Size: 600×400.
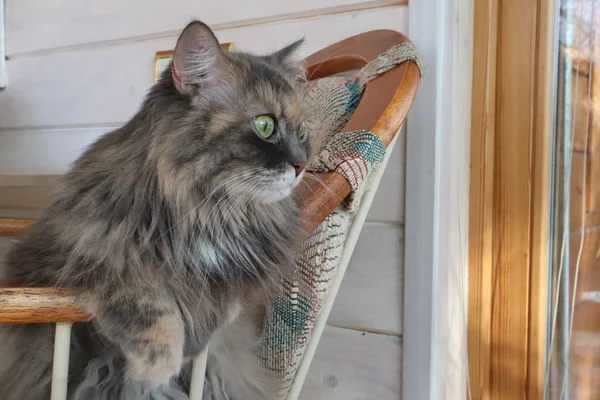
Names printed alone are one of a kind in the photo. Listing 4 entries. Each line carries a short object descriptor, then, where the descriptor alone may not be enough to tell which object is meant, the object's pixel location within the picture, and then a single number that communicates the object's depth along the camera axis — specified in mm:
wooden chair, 658
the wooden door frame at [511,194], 1312
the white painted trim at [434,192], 1243
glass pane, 1304
